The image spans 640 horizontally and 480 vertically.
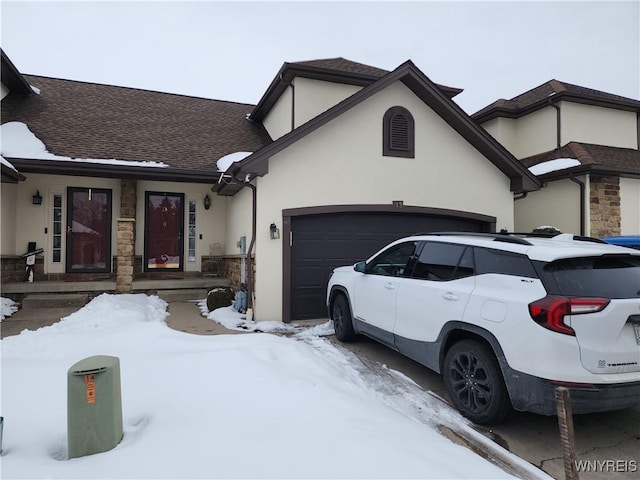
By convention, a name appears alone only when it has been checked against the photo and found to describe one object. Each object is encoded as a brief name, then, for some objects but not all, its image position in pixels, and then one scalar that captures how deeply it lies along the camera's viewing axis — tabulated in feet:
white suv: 9.78
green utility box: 8.06
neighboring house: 34.83
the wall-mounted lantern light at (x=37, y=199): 31.01
